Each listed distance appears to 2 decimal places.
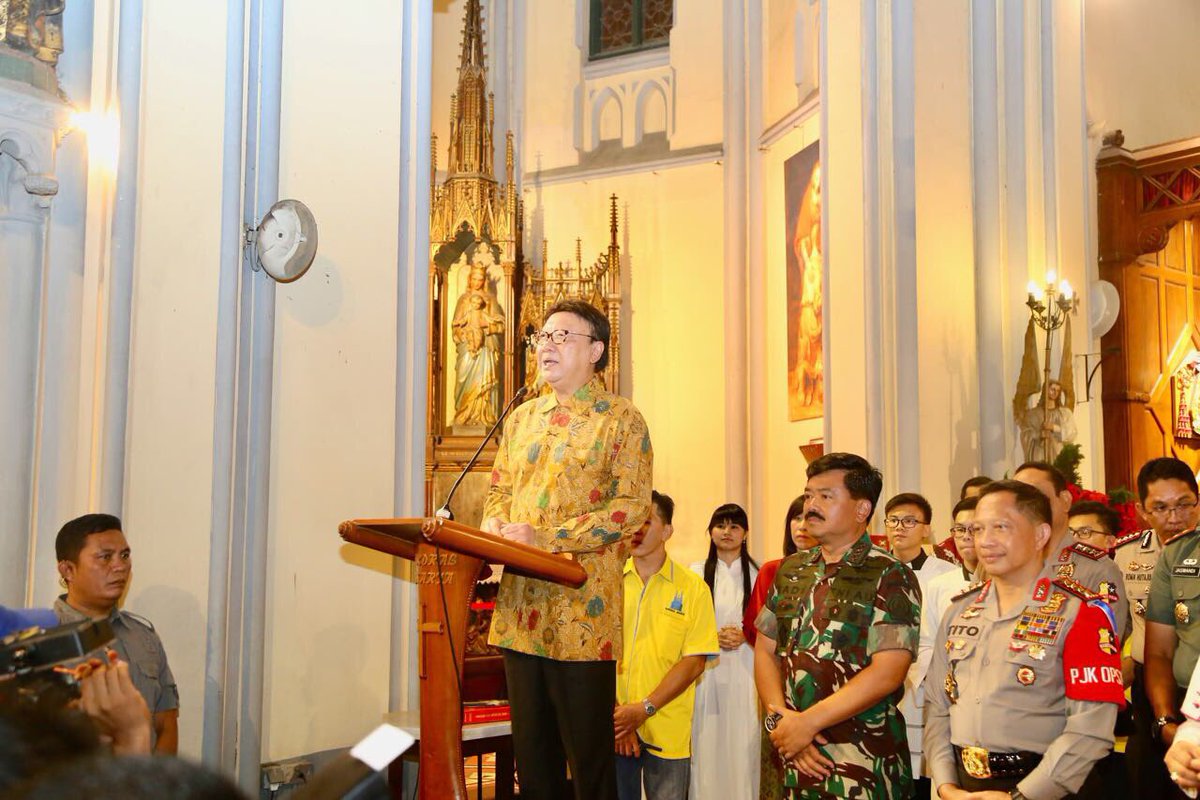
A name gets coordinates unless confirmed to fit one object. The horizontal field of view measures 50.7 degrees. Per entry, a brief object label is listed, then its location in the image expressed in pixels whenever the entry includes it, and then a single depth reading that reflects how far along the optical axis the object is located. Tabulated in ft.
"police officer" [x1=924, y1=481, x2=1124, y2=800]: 10.12
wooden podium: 9.67
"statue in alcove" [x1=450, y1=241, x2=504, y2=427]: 37.52
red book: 16.26
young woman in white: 17.34
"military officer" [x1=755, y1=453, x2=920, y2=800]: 10.89
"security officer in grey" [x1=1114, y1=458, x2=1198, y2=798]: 14.05
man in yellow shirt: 14.56
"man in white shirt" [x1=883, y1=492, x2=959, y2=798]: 17.20
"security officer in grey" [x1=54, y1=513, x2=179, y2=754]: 12.06
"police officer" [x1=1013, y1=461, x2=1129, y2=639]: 11.95
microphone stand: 9.61
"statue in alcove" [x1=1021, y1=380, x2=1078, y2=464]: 27.02
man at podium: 10.25
